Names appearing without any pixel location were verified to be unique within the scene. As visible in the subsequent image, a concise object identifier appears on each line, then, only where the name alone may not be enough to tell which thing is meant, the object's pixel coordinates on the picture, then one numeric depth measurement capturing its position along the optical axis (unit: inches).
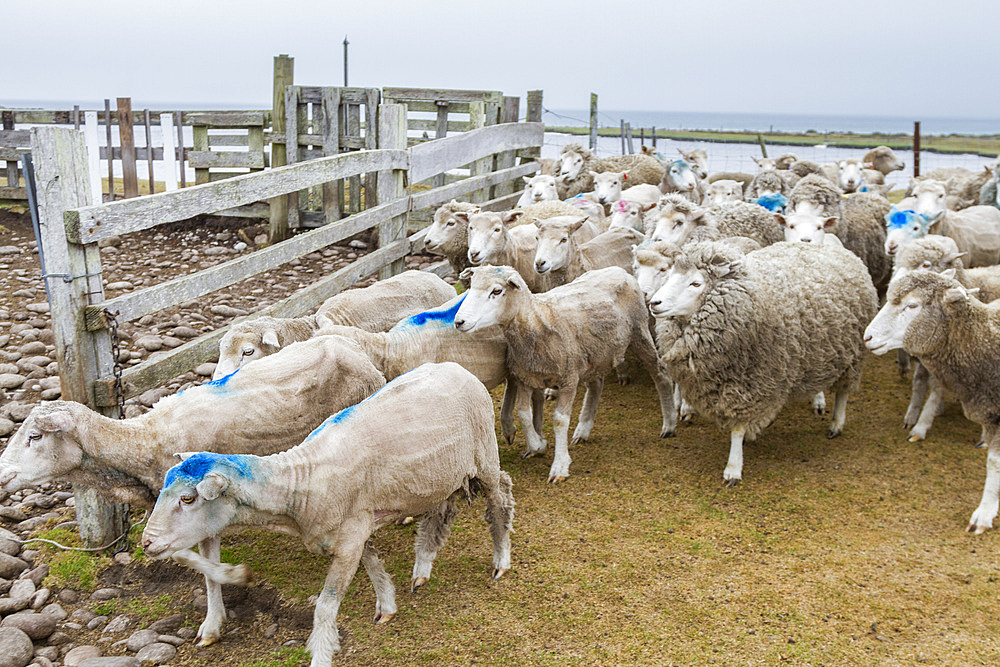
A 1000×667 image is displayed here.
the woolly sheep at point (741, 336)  244.4
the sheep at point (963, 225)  345.1
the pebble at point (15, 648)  159.5
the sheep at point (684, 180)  454.3
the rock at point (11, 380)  276.8
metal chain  190.5
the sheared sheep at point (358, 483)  140.9
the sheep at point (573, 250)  307.4
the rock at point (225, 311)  351.3
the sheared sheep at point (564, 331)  227.6
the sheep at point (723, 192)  441.4
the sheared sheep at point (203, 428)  161.8
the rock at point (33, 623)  167.6
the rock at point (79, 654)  161.8
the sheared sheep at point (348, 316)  220.8
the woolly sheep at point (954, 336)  215.6
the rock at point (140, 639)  166.7
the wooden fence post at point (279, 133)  461.1
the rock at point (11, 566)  188.1
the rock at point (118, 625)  172.4
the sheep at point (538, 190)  449.4
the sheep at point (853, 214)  354.3
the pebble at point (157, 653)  163.0
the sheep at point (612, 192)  432.8
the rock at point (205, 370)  291.1
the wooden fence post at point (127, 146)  564.7
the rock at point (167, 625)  172.9
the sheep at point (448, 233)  339.6
